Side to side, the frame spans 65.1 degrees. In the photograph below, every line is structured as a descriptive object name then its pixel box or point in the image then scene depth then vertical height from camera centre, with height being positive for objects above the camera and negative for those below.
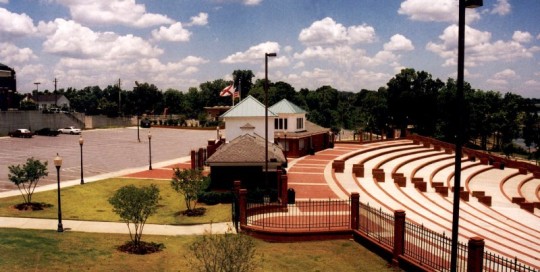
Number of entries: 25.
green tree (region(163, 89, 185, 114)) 137.88 +4.65
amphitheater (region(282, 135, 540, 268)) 23.42 -5.67
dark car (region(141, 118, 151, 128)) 98.57 -1.94
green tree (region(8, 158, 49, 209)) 25.81 -3.62
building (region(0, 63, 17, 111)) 88.14 +6.19
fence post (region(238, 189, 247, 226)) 21.41 -4.56
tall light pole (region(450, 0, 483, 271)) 10.46 +0.43
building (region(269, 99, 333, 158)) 47.44 -1.77
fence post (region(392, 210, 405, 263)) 16.98 -4.62
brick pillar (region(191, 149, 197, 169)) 38.59 -3.95
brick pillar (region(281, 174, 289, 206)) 24.88 -4.38
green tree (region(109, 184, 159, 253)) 18.41 -3.86
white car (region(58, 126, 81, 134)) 81.75 -3.05
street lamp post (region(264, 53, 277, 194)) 27.38 +2.31
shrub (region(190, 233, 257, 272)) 11.57 -3.85
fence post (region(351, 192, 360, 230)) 20.42 -4.54
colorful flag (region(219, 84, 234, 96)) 46.88 +2.83
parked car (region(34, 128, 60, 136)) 75.62 -3.12
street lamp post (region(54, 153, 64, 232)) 20.97 -5.43
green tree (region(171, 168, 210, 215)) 25.03 -3.99
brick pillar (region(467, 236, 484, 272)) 13.45 -4.30
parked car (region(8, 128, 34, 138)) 70.69 -3.16
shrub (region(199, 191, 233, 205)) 27.20 -5.20
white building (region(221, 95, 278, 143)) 42.09 -0.33
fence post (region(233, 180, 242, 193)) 23.19 -3.93
